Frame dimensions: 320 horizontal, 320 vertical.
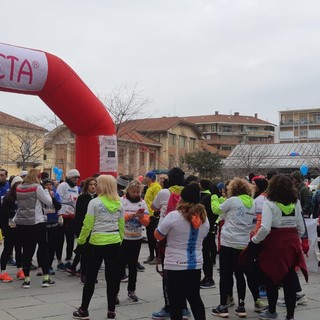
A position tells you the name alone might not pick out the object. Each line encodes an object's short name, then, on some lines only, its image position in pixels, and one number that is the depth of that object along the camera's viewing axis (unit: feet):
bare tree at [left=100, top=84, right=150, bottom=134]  81.56
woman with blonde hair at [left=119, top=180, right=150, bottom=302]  21.57
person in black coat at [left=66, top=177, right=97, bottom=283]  23.72
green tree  125.39
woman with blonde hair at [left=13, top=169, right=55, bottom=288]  24.31
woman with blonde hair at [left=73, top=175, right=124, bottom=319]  18.52
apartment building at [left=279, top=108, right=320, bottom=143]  324.39
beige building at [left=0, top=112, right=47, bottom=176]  138.82
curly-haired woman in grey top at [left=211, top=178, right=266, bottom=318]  19.57
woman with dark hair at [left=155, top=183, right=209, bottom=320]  16.15
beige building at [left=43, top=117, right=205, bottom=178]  155.63
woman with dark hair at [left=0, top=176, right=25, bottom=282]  25.85
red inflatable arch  33.78
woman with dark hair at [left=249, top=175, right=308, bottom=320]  18.17
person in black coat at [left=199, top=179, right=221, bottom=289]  23.94
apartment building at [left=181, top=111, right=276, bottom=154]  323.16
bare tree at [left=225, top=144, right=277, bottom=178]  126.21
